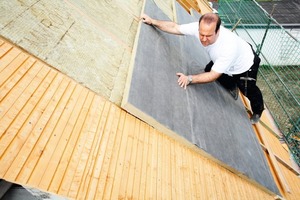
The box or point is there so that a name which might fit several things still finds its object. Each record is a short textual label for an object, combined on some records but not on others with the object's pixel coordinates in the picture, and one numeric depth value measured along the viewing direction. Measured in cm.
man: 323
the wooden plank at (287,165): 452
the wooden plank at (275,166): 381
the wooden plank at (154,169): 225
